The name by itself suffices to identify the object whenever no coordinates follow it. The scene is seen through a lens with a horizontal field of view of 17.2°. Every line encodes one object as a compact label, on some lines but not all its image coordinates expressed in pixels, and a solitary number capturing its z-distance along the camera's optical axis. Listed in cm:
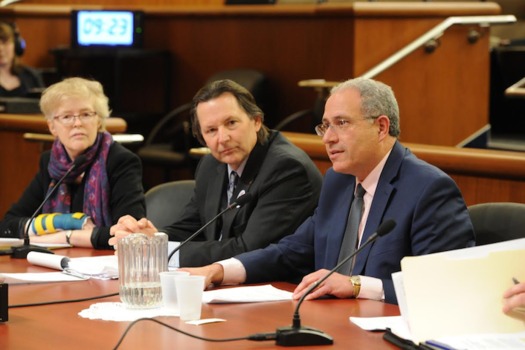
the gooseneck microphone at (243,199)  560
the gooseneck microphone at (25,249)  622
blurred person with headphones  1341
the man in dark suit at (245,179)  620
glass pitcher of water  480
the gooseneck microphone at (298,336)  405
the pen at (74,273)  556
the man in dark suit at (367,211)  518
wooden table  410
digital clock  1457
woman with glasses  727
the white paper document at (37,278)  543
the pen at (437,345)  392
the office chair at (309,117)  1190
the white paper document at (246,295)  489
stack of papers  406
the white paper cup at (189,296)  447
